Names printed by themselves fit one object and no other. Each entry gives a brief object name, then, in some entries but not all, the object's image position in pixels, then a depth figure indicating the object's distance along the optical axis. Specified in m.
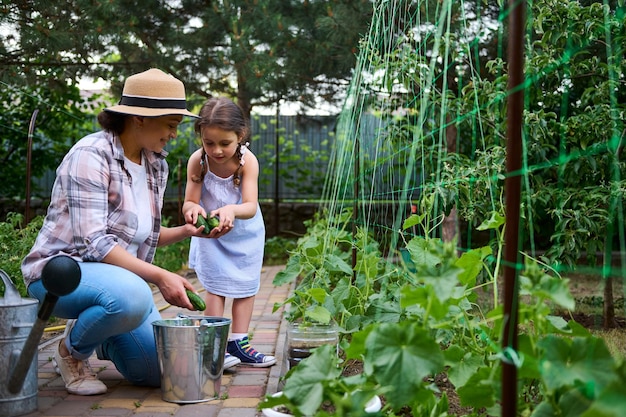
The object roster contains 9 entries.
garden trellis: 2.97
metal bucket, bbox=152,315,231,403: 2.29
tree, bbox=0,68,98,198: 8.37
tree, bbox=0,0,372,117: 6.05
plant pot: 2.38
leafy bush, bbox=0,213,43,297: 3.55
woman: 2.31
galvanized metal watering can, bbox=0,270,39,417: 2.15
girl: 2.93
